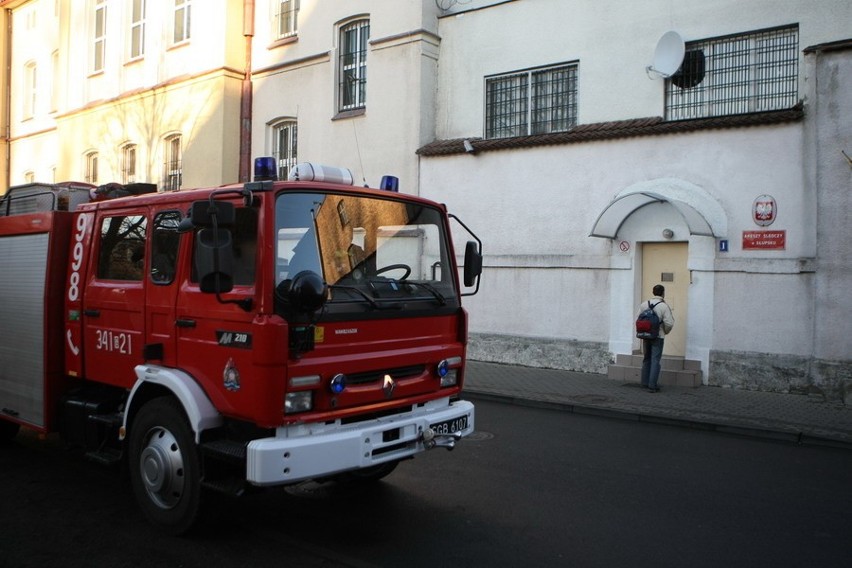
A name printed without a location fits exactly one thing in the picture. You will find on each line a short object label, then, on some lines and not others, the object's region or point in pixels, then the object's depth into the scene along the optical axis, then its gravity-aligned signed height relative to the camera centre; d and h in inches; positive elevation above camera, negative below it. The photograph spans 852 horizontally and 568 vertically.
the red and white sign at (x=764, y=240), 447.8 +32.2
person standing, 446.3 -31.8
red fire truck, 183.3 -14.3
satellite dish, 477.1 +151.6
